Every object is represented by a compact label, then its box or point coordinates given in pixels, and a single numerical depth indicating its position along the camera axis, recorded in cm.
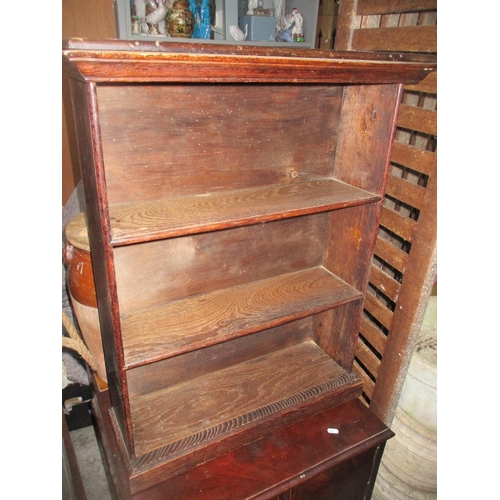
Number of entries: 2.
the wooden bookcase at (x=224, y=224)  96
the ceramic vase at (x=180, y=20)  206
